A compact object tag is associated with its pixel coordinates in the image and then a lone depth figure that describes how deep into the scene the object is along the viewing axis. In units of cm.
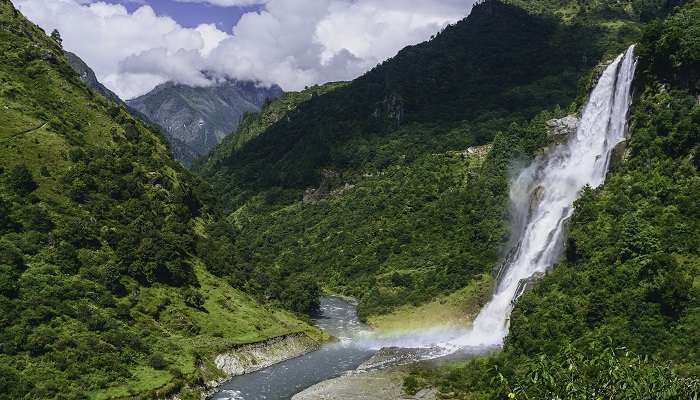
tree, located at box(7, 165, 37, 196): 9962
